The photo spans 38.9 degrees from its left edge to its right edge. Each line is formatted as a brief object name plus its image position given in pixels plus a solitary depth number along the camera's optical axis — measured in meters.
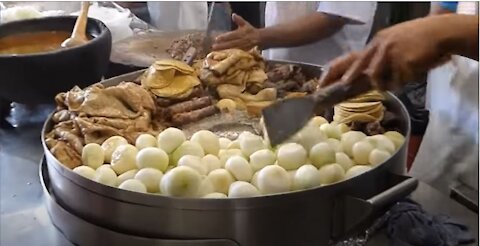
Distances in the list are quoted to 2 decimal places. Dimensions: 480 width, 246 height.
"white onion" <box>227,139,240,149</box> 0.93
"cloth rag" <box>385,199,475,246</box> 0.90
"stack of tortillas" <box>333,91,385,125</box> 1.02
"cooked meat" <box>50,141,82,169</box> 0.93
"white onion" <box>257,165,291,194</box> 0.81
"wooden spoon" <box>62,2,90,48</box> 1.32
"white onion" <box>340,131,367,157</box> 0.93
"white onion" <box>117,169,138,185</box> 0.85
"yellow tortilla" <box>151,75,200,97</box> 1.11
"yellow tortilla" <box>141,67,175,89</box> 1.12
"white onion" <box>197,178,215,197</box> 0.81
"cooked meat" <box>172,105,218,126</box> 1.07
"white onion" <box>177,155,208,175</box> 0.84
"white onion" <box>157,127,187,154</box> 0.90
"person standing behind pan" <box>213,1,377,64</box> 1.45
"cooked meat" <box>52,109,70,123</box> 1.05
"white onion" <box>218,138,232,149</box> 0.94
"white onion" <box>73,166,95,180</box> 0.86
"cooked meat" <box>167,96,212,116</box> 1.09
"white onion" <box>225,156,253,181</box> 0.85
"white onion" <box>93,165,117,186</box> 0.84
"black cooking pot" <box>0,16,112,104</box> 1.21
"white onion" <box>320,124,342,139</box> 0.95
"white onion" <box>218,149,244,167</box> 0.89
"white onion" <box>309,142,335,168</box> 0.87
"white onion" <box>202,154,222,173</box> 0.87
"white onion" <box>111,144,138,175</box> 0.88
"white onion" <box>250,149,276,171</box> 0.86
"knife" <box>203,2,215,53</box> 1.36
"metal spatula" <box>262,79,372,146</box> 0.74
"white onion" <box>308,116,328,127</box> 0.98
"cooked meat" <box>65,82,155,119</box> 1.04
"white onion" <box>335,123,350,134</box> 0.99
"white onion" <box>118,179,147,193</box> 0.81
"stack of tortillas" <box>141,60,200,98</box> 1.11
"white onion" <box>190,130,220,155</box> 0.92
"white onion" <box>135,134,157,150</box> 0.92
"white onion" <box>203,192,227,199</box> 0.81
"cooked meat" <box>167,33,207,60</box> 1.34
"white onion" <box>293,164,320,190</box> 0.82
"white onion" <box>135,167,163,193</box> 0.82
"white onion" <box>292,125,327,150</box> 0.90
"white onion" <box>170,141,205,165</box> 0.89
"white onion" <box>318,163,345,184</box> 0.84
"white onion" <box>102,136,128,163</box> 0.93
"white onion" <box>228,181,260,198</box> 0.80
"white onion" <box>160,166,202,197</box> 0.80
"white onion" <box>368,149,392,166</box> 0.88
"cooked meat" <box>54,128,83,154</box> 0.96
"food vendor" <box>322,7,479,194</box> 0.82
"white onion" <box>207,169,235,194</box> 0.83
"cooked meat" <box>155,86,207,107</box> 1.11
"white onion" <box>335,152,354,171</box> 0.88
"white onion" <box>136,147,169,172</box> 0.86
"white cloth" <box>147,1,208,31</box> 2.08
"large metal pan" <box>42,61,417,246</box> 0.77
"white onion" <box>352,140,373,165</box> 0.90
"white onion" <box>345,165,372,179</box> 0.85
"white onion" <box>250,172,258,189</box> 0.83
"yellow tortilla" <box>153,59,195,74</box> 1.12
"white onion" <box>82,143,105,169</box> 0.92
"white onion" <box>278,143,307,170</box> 0.86
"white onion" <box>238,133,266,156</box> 0.89
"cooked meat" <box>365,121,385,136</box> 1.00
